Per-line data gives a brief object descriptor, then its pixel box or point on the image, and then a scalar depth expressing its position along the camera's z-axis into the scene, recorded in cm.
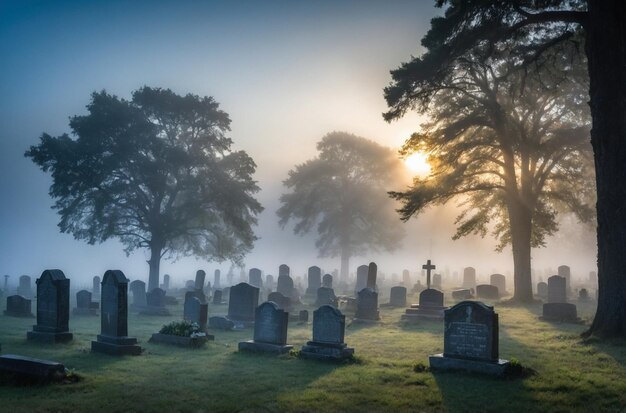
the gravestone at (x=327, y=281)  3312
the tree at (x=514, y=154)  2281
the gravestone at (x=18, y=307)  2003
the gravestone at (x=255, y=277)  3744
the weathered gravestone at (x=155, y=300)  2310
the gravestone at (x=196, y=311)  1591
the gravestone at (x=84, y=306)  2206
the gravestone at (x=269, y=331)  1252
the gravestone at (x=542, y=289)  3072
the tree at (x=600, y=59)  1270
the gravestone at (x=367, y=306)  1970
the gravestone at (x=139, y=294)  2569
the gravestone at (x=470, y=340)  980
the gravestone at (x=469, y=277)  3975
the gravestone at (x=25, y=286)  3375
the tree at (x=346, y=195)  4653
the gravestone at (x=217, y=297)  2713
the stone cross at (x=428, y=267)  2511
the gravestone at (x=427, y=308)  1970
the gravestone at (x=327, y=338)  1144
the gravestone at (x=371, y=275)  2459
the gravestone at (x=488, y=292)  2773
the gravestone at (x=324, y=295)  2527
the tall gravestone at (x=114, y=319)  1228
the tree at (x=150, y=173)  2847
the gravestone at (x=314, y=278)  3403
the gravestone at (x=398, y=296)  2532
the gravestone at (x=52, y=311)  1346
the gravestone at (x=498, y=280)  3341
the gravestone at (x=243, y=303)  1923
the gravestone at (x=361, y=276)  3416
